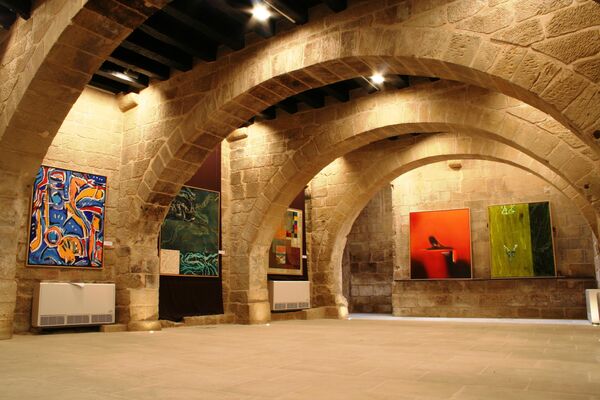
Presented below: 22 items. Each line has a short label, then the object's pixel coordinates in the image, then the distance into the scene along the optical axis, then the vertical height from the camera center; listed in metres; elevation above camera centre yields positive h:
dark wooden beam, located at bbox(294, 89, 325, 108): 7.29 +2.46
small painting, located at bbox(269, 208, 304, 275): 8.94 +0.35
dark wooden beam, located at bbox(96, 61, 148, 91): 6.23 +2.47
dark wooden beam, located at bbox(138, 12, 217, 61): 5.33 +2.58
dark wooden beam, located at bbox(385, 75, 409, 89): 6.59 +2.42
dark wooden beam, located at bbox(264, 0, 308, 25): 4.85 +2.50
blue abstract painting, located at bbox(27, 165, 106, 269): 6.06 +0.65
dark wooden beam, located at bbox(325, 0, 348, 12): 4.69 +2.44
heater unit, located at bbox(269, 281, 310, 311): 8.43 -0.48
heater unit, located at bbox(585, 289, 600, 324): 7.44 -0.68
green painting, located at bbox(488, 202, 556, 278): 9.52 +0.40
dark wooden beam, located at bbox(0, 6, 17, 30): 5.10 +2.58
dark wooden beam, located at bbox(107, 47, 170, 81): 6.00 +2.55
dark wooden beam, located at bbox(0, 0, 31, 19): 4.53 +2.43
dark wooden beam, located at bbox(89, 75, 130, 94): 6.70 +2.50
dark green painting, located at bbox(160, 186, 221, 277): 7.37 +0.55
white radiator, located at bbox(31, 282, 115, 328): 5.73 -0.39
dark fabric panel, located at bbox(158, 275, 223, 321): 7.15 -0.42
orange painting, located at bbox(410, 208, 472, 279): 10.24 +0.39
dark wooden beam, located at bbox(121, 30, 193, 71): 5.67 +2.56
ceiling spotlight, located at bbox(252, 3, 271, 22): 5.00 +2.54
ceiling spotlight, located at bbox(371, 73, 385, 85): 6.52 +2.42
